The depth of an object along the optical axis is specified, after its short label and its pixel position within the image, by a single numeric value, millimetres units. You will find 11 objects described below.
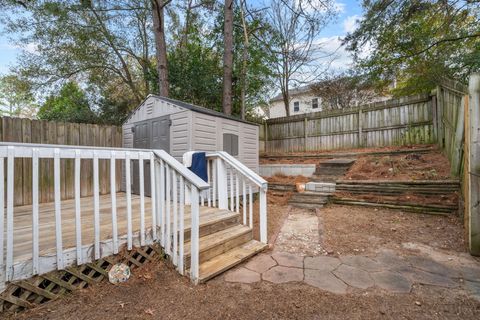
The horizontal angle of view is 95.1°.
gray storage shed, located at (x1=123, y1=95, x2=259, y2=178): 4496
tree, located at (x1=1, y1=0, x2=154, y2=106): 8367
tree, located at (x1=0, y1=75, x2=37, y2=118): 9219
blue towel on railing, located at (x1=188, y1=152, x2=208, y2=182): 3838
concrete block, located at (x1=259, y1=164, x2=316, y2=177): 7078
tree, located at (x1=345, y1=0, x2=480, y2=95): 6653
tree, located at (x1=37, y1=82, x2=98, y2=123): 9953
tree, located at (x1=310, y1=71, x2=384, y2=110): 12571
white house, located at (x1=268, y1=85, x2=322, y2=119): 17364
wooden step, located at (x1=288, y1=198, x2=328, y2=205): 5102
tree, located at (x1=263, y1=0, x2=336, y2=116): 11828
